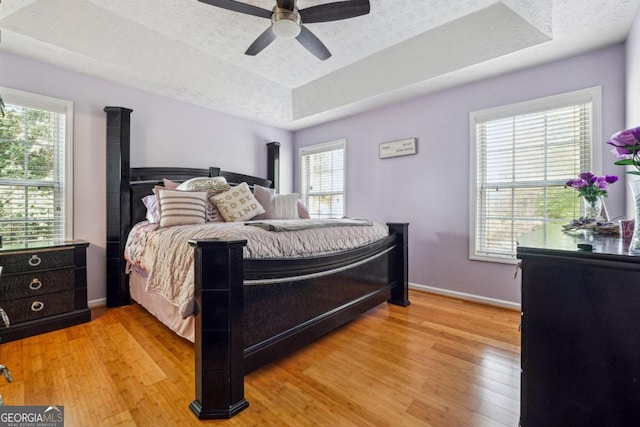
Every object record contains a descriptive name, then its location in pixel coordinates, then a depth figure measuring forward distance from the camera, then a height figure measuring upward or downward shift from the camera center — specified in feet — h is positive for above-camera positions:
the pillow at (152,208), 8.86 +0.14
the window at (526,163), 8.32 +1.59
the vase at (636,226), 2.87 -0.14
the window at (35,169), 8.30 +1.31
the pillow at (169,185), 10.18 +0.99
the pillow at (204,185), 9.84 +0.96
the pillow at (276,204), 10.66 +0.32
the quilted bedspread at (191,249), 5.51 -0.76
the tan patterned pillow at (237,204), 9.48 +0.28
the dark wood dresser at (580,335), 2.71 -1.26
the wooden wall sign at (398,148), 11.62 +2.74
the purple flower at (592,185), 5.28 +0.52
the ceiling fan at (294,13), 6.58 +4.81
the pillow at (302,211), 11.53 +0.06
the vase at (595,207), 5.37 +0.11
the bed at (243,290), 4.54 -1.73
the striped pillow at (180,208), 8.26 +0.13
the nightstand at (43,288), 7.16 -2.05
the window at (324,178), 14.53 +1.84
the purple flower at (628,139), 2.81 +0.75
